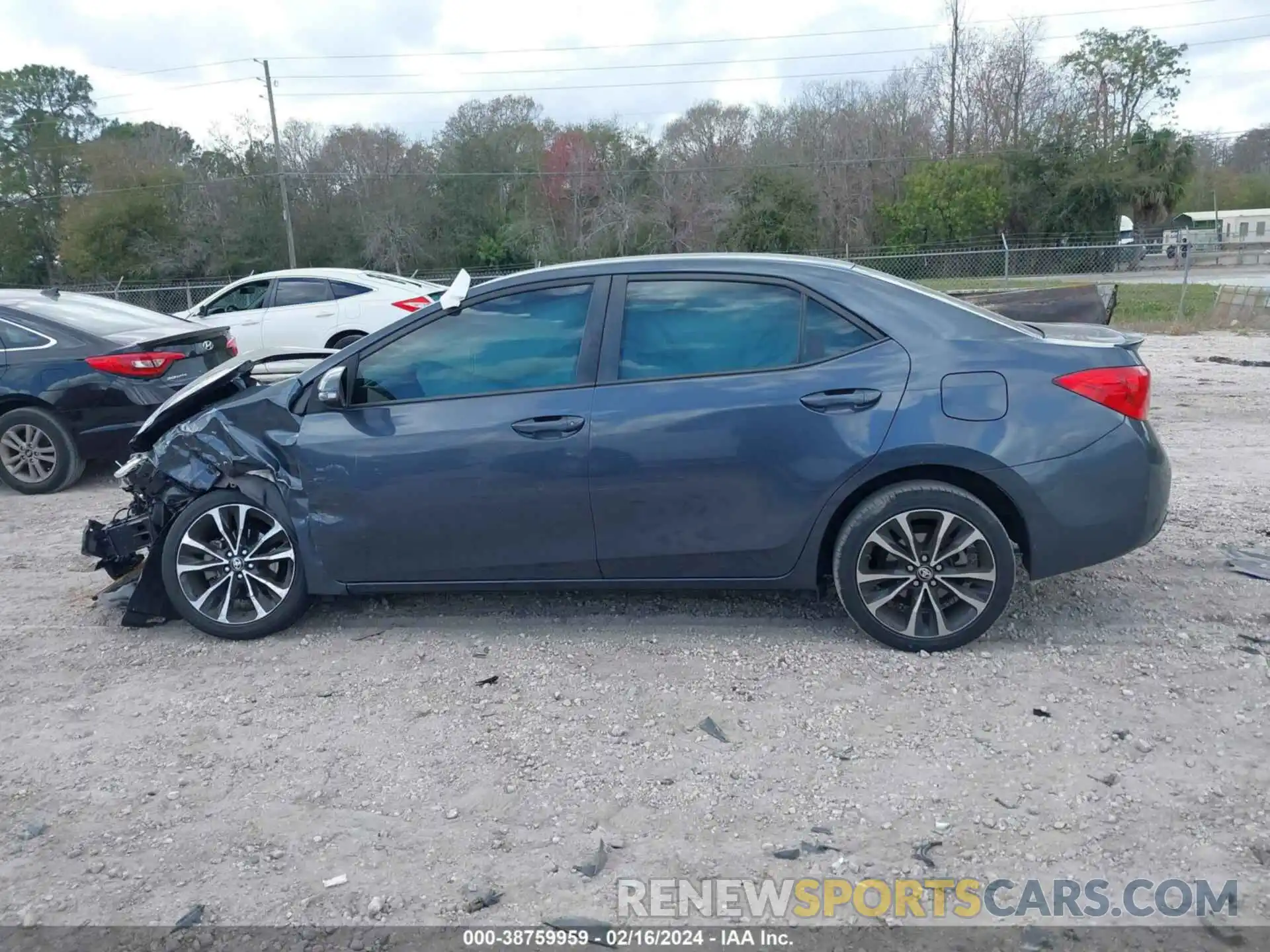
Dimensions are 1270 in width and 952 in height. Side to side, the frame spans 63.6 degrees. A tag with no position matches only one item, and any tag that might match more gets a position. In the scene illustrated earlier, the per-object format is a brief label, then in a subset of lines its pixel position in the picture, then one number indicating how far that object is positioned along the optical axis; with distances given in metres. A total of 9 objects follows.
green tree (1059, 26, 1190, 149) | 48.38
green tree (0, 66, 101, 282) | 47.88
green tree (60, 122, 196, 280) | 42.66
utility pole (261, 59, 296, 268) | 40.50
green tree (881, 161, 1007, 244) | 44.00
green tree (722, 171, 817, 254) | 39.50
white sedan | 13.21
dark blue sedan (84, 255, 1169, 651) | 4.19
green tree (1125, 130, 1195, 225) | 44.88
